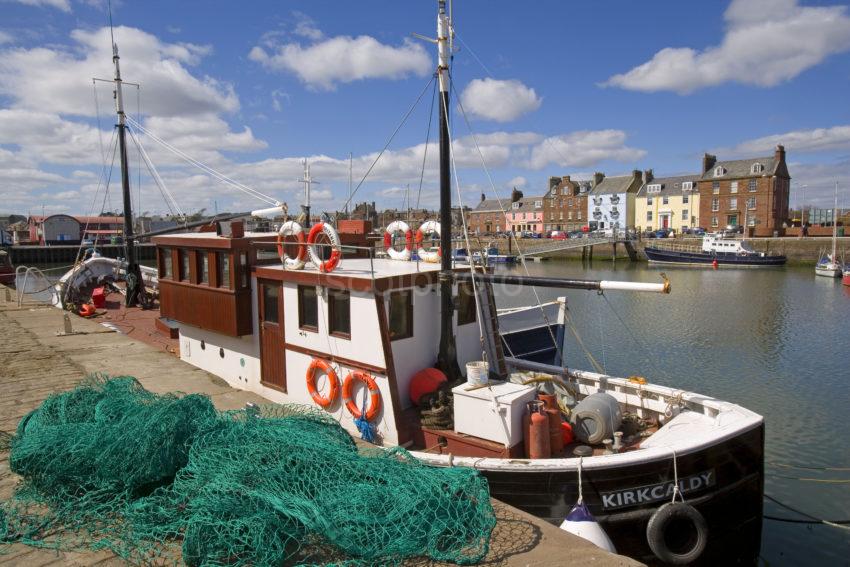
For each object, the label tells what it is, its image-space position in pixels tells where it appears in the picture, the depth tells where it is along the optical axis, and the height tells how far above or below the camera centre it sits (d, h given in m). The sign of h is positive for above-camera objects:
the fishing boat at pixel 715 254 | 60.34 -3.57
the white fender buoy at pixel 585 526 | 6.99 -3.79
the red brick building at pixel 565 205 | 95.06 +3.51
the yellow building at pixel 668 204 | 82.88 +3.04
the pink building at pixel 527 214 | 102.00 +2.25
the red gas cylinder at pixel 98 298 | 25.06 -2.88
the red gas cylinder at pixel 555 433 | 8.25 -3.05
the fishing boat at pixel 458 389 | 7.62 -2.82
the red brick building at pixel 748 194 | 73.38 +3.84
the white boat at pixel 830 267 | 50.91 -4.22
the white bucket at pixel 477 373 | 8.65 -2.25
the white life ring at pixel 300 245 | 10.65 -0.28
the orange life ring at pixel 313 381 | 9.92 -2.73
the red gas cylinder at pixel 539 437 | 8.02 -3.03
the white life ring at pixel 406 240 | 12.31 -0.26
